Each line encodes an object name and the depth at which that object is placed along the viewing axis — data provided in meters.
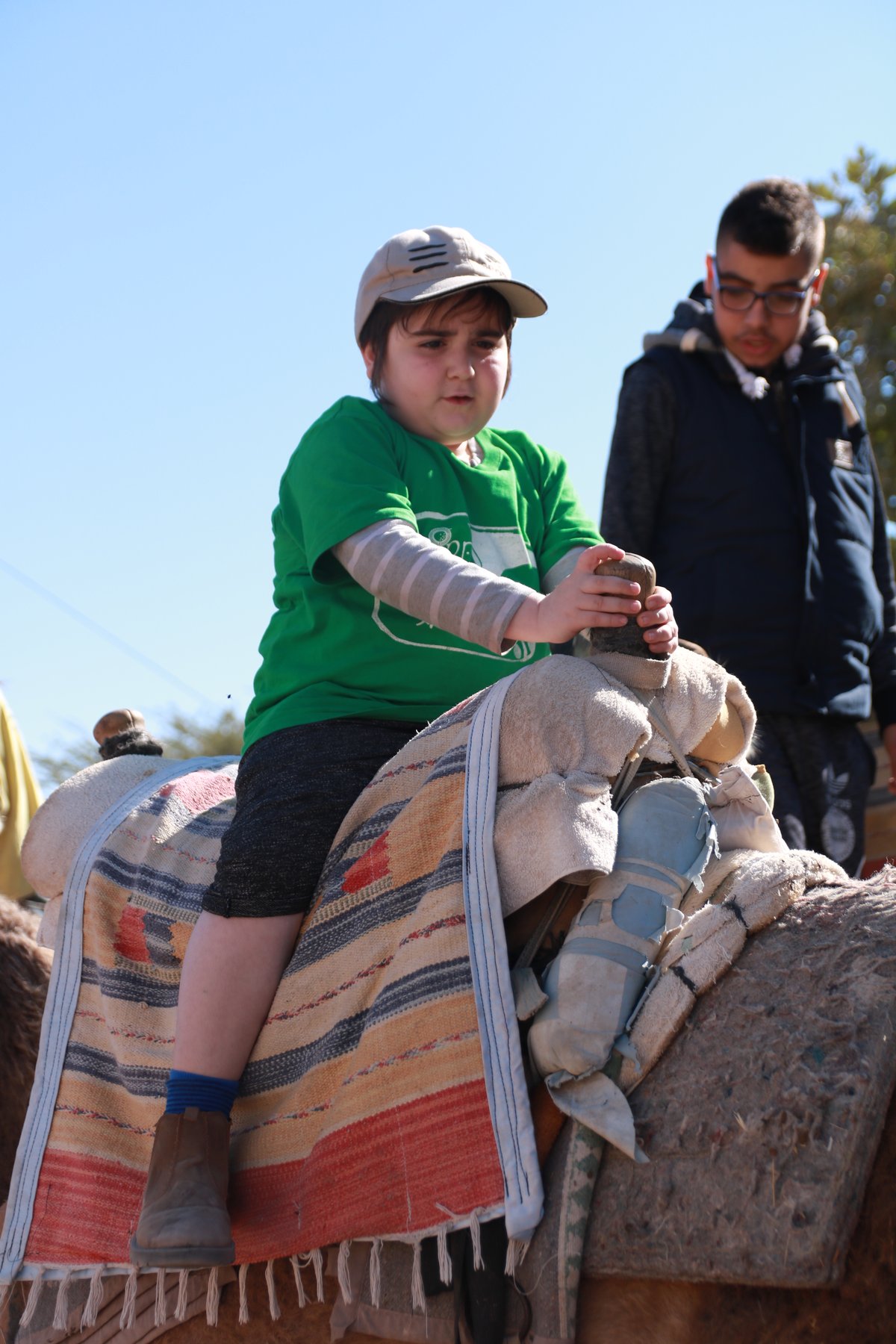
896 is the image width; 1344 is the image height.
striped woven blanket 2.09
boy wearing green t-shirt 2.38
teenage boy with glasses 3.88
